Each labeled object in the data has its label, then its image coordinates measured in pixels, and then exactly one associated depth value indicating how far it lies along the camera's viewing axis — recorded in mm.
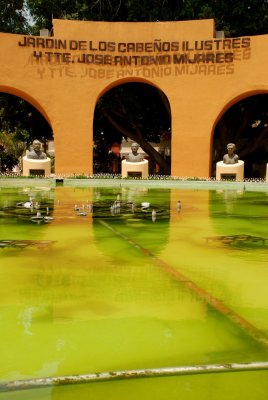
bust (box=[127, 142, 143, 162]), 20750
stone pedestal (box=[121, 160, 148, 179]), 20547
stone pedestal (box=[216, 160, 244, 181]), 19938
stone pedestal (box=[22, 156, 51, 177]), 20375
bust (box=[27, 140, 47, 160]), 20275
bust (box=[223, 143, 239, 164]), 20094
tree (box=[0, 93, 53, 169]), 27453
